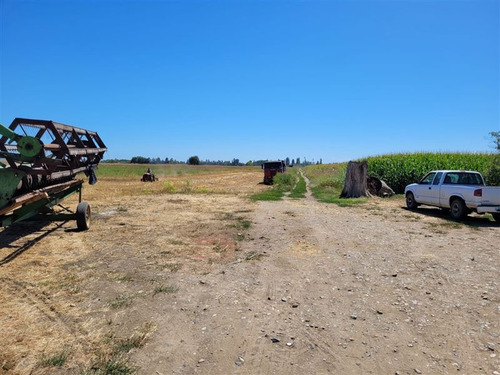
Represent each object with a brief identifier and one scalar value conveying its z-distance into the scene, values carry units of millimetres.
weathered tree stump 20406
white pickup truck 11914
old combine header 6305
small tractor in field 37594
